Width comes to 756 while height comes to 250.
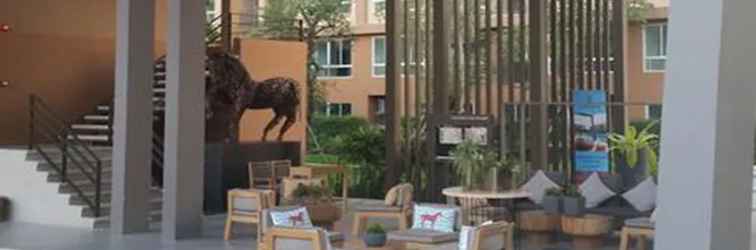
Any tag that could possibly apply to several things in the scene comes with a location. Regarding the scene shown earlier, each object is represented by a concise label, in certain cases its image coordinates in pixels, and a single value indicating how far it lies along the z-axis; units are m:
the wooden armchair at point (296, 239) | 6.95
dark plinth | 13.68
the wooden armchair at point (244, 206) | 10.74
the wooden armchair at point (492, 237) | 6.78
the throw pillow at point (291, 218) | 8.52
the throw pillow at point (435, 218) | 8.53
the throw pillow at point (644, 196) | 10.62
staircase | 12.20
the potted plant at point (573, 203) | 10.60
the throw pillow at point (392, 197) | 10.40
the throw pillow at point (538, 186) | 11.38
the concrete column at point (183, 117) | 10.90
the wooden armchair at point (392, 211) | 10.19
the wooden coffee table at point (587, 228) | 10.50
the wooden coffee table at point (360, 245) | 7.88
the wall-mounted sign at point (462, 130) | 14.81
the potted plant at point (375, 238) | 7.88
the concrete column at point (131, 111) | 11.37
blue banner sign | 14.24
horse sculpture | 14.38
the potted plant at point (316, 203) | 11.06
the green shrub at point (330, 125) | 31.16
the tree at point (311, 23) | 27.02
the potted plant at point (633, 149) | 14.72
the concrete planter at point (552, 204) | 10.77
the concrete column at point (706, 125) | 5.20
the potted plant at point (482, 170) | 10.20
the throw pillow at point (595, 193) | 11.18
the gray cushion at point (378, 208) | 10.22
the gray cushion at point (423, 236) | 7.77
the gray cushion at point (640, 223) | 9.01
